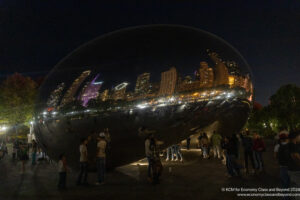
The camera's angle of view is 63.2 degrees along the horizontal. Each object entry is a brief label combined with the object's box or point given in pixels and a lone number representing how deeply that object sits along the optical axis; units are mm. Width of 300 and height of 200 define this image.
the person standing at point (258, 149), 8367
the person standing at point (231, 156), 7551
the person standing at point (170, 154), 11570
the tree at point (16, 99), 36469
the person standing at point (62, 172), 6583
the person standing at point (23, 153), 9672
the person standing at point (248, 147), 8281
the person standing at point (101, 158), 6758
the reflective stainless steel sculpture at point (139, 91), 6477
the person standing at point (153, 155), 6754
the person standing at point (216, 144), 10869
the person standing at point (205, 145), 10664
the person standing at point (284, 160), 4543
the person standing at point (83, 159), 6815
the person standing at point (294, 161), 4332
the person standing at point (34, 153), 11477
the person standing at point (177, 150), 11533
